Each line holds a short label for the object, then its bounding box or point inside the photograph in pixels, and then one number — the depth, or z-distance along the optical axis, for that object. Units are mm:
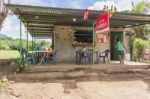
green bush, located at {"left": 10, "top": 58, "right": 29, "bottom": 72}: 4606
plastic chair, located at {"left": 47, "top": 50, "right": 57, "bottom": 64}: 5451
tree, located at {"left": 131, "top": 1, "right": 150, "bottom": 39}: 8141
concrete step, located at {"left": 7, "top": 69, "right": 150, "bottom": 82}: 4425
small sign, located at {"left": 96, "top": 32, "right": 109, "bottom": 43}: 6119
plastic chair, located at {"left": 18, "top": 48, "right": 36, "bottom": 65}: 5018
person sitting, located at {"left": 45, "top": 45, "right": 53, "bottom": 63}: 5417
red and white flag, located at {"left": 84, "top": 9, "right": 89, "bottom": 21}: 4511
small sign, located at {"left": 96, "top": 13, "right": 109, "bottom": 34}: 4479
